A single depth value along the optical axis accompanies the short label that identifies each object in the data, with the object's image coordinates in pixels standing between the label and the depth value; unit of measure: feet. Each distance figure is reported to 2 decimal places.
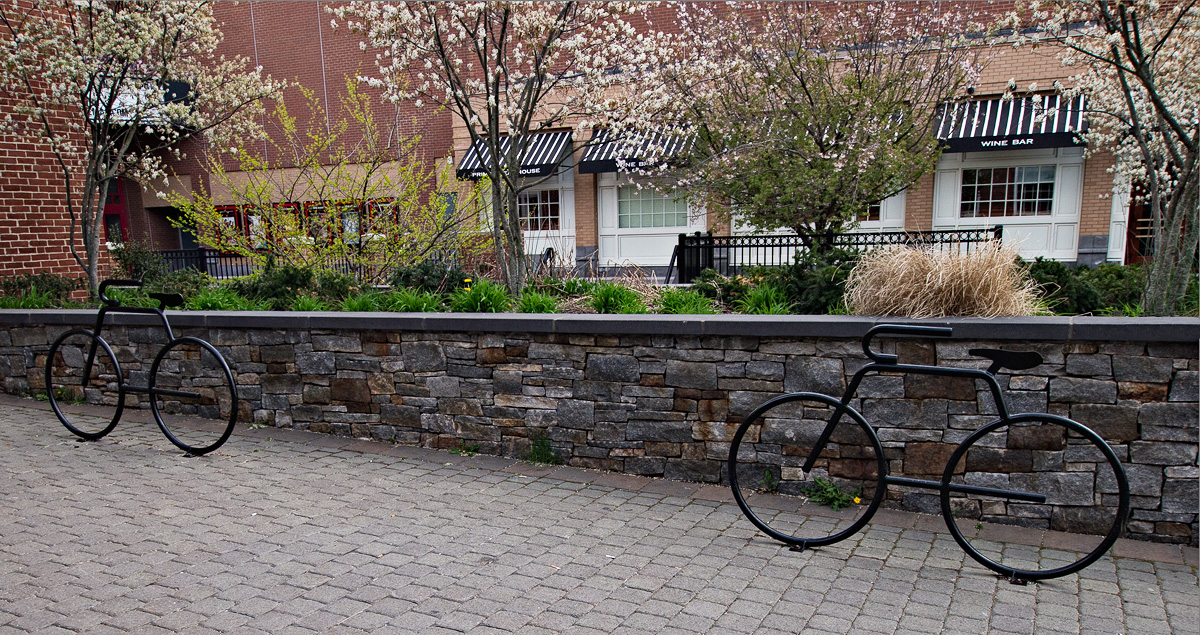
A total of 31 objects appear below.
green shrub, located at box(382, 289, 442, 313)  20.28
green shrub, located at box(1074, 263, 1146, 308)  20.18
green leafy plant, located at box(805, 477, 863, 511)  14.82
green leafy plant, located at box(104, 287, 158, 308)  25.09
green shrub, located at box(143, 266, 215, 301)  28.01
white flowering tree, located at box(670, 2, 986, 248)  34.40
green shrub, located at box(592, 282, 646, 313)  18.95
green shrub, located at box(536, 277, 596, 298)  22.68
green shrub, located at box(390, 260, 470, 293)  24.38
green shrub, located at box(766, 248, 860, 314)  17.88
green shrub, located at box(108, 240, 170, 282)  49.15
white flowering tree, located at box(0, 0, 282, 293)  28.60
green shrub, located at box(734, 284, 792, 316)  17.81
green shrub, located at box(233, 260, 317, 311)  25.11
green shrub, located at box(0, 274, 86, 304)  29.32
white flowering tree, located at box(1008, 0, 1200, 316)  17.43
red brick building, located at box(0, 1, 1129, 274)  33.78
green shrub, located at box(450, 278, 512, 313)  19.56
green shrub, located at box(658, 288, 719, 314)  18.12
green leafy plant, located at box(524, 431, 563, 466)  17.59
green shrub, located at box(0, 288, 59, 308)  26.35
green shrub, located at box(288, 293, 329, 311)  22.17
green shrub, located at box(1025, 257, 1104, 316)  17.99
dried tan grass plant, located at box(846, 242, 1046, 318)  14.85
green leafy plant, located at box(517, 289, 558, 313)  19.03
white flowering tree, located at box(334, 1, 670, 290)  23.93
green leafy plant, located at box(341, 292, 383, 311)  21.07
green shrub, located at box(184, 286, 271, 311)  23.49
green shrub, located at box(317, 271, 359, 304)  24.34
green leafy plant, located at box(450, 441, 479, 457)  18.43
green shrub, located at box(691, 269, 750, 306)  21.11
